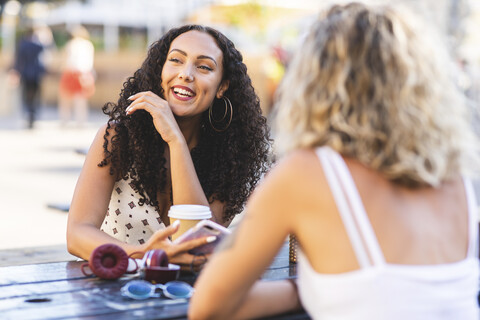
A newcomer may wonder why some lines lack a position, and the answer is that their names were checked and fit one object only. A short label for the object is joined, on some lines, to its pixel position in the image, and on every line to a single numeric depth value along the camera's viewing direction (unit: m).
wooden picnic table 1.75
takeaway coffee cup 2.15
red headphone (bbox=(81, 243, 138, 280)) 2.04
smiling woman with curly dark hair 2.62
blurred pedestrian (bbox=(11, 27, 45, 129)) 13.77
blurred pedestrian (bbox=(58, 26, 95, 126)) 13.61
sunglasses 1.88
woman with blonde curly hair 1.48
